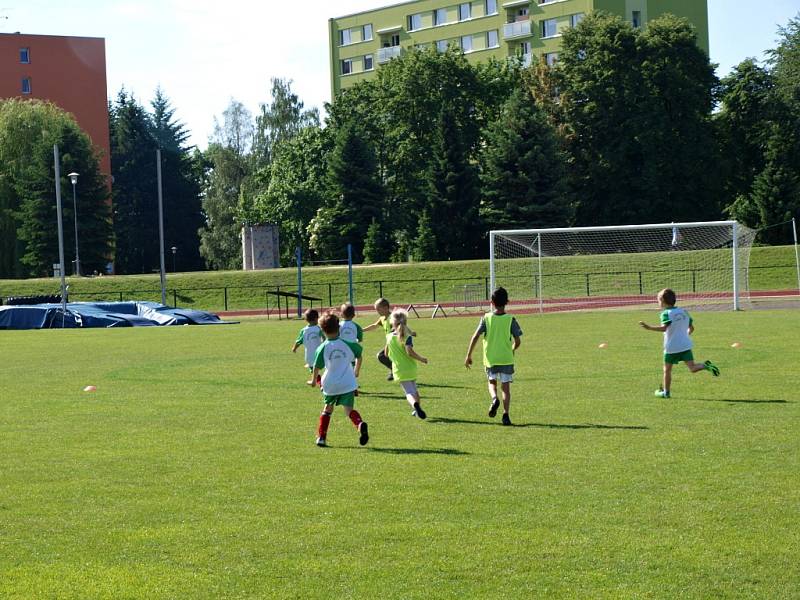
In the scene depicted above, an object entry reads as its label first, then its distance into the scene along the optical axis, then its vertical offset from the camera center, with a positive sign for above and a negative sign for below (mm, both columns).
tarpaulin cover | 43625 -2154
